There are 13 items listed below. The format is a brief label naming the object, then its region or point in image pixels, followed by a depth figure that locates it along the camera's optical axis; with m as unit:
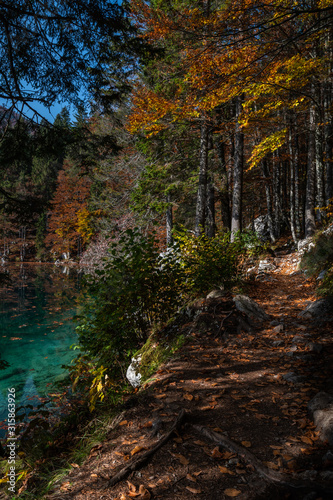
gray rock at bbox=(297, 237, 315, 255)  9.03
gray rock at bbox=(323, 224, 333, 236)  7.70
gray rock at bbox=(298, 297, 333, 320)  4.32
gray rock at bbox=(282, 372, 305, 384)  2.84
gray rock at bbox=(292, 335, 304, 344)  3.72
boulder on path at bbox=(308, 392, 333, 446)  1.96
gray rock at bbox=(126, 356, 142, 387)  3.73
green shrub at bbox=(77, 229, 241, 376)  3.61
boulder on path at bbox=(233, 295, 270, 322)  4.66
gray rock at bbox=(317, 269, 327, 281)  6.19
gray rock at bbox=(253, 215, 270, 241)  16.78
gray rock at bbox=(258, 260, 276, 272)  9.02
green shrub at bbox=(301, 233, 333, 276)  6.93
